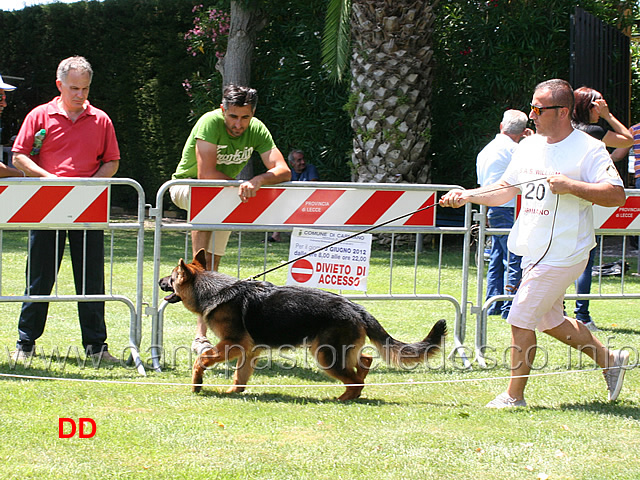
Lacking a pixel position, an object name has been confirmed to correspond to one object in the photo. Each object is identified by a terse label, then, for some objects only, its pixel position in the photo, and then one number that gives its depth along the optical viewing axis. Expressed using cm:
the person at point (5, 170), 1163
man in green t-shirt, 1220
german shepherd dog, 1054
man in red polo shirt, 1200
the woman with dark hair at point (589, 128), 1490
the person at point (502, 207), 1637
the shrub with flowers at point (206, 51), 3525
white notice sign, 1252
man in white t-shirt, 980
